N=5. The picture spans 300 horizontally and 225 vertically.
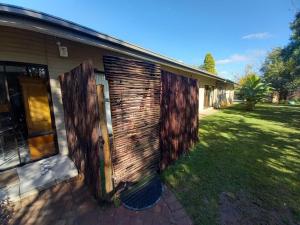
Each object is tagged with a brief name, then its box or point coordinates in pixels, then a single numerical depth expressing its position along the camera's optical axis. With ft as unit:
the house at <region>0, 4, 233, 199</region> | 7.55
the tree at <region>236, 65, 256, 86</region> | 113.41
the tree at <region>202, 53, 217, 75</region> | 104.17
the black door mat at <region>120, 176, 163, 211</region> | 8.05
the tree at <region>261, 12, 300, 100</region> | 41.55
